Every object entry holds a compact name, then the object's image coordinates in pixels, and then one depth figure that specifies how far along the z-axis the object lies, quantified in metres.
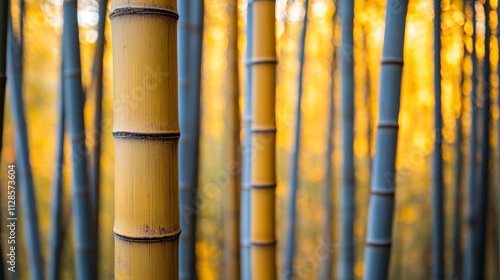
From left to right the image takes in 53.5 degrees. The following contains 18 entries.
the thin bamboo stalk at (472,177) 2.55
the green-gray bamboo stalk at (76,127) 1.45
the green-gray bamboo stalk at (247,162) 1.65
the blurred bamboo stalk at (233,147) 2.26
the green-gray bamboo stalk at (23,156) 1.74
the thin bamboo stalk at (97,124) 2.03
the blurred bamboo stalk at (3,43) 0.95
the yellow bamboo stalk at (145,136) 0.69
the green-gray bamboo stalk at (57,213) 2.17
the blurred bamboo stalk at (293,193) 2.82
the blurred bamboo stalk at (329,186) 3.18
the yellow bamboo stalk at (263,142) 1.26
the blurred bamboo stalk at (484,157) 2.39
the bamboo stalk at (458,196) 2.87
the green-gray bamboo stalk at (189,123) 1.60
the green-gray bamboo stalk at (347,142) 2.16
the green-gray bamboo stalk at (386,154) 1.13
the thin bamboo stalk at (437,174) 2.15
